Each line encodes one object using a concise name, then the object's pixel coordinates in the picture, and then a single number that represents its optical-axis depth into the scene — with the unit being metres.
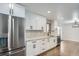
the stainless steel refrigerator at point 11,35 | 1.30
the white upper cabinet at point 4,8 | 1.27
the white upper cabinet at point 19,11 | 1.40
